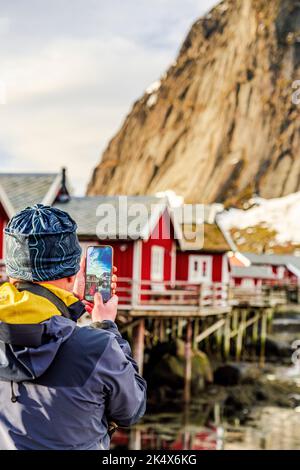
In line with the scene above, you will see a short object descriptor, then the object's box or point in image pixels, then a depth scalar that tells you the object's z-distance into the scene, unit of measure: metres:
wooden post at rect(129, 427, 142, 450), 16.11
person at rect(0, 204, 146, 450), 2.12
